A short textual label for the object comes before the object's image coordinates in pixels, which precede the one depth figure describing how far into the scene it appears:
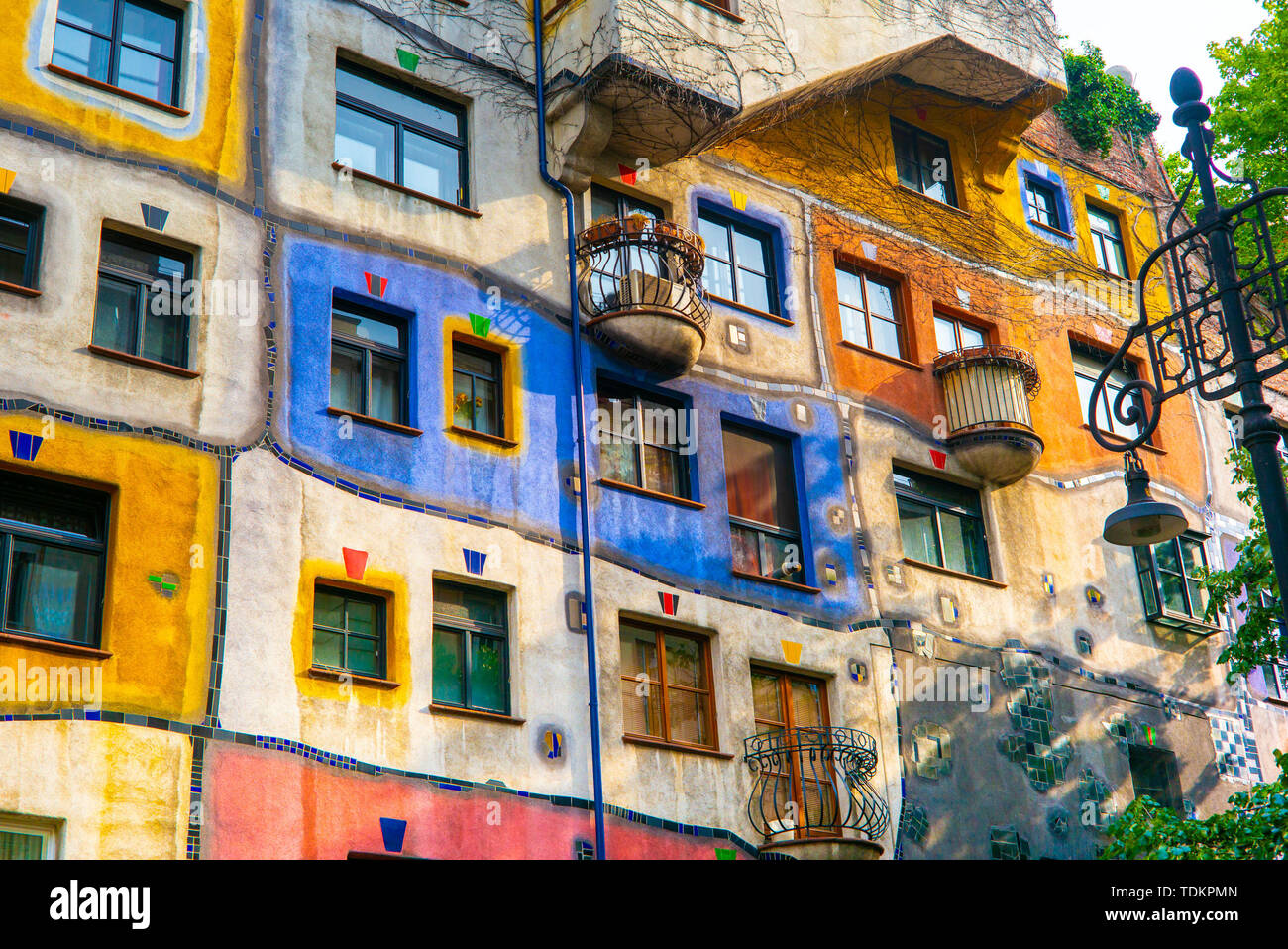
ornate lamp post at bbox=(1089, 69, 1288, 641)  8.47
